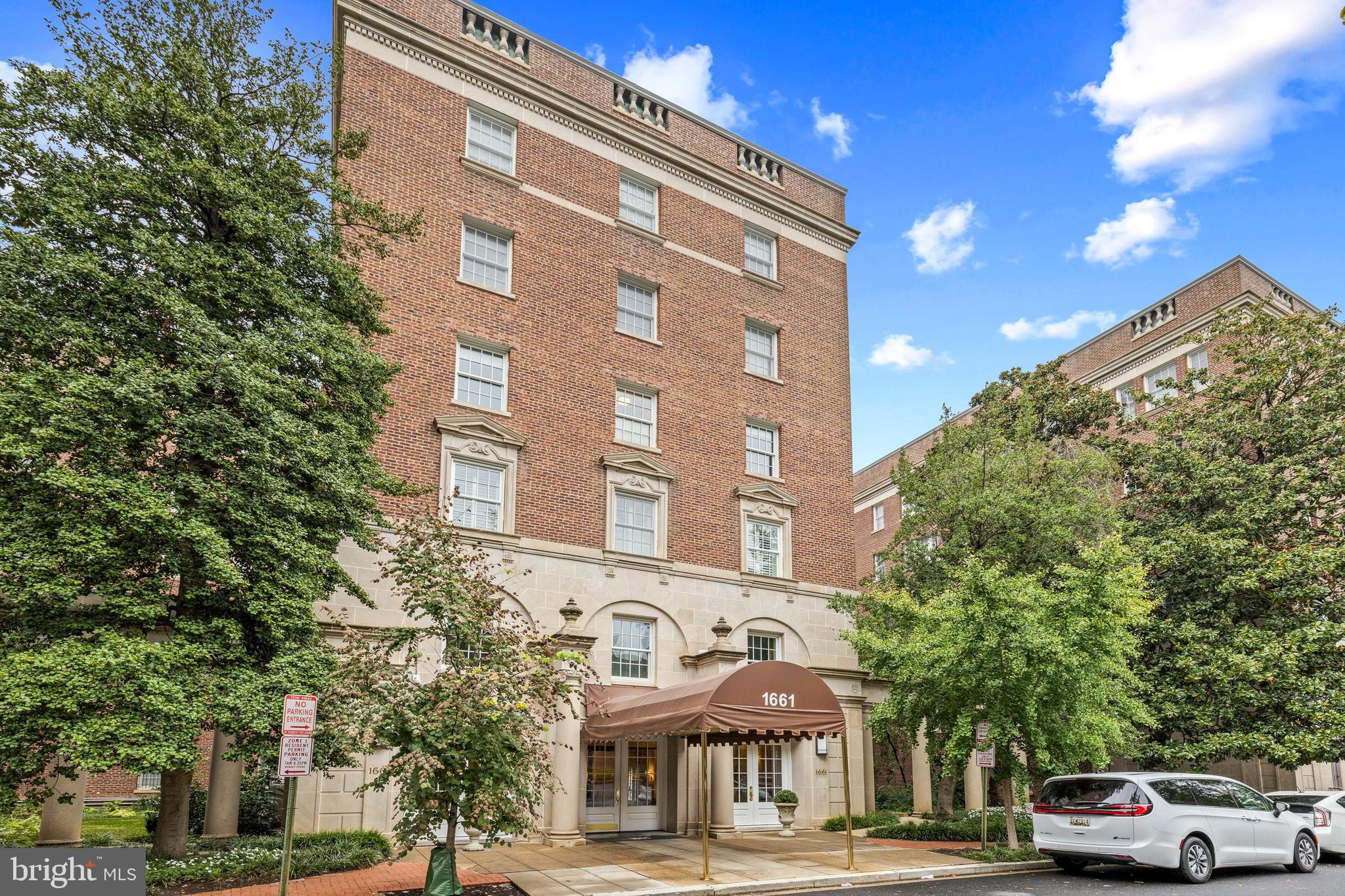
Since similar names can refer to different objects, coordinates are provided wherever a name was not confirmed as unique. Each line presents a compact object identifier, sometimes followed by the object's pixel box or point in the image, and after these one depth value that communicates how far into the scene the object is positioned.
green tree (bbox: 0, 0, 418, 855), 12.09
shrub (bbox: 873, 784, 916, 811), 30.12
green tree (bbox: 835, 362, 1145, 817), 22.92
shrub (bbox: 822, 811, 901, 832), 22.56
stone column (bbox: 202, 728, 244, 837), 16.25
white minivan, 14.30
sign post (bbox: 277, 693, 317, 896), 10.57
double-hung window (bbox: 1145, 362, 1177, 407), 35.28
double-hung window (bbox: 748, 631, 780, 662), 23.47
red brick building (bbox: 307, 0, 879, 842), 20.23
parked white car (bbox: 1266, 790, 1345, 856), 18.30
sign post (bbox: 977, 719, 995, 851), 16.86
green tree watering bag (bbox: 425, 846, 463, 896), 11.77
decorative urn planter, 21.28
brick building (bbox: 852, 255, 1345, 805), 31.79
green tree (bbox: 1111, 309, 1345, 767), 21.33
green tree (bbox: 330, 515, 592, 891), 11.57
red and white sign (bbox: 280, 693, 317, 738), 10.70
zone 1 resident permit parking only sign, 10.55
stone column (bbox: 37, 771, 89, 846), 16.19
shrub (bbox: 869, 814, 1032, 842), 20.64
